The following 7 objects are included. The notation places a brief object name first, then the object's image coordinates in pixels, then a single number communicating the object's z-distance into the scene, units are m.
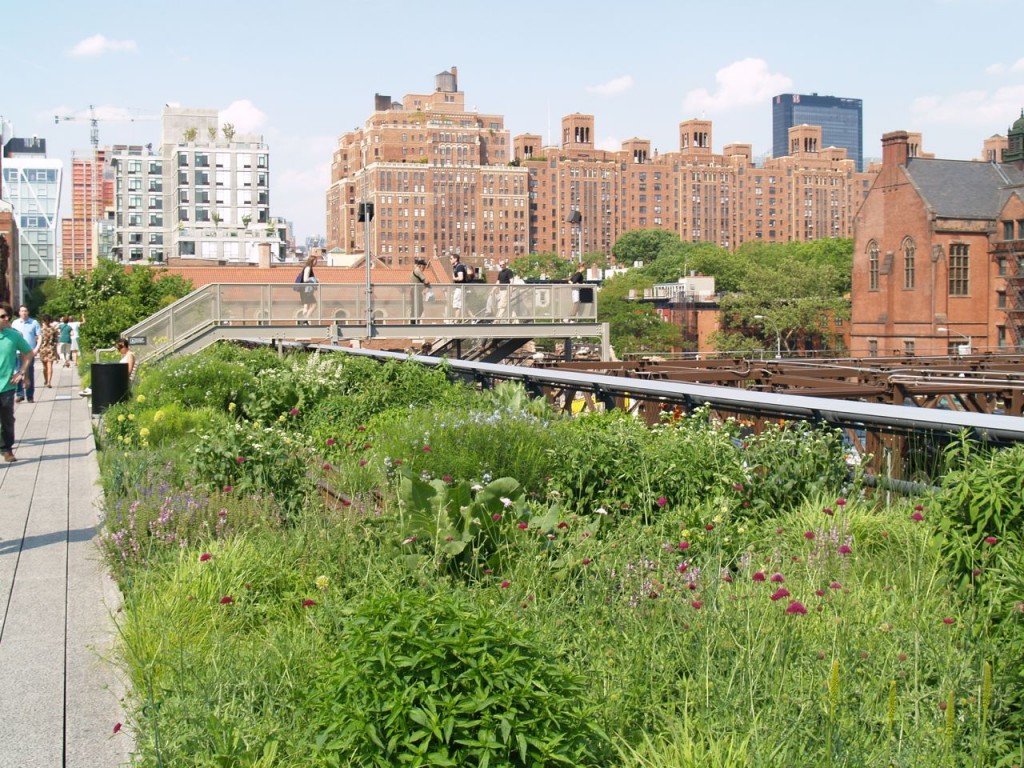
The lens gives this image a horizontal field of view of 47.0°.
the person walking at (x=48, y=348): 28.28
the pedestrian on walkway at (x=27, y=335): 22.86
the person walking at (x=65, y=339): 38.53
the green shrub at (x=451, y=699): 3.41
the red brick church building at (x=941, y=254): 81.00
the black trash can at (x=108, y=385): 17.84
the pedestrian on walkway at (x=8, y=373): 13.42
